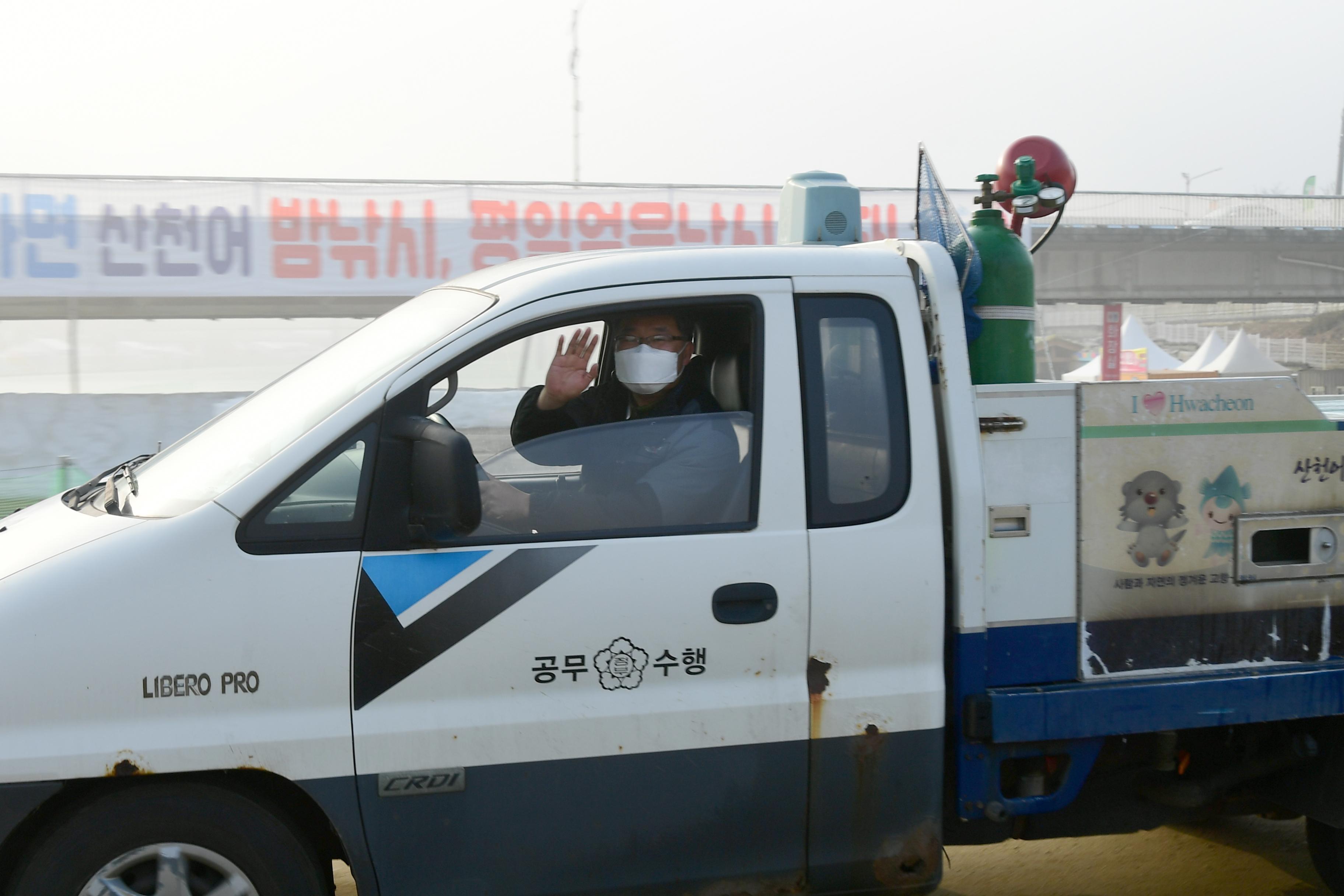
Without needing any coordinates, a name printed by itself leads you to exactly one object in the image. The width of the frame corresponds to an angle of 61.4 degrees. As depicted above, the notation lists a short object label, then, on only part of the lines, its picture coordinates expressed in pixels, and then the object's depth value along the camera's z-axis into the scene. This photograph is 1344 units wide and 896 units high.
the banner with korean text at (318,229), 17.00
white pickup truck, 2.65
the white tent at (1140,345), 29.64
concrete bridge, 31.56
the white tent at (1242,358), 26.59
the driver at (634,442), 2.92
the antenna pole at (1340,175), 62.03
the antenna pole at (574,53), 31.30
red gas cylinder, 3.97
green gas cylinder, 3.29
